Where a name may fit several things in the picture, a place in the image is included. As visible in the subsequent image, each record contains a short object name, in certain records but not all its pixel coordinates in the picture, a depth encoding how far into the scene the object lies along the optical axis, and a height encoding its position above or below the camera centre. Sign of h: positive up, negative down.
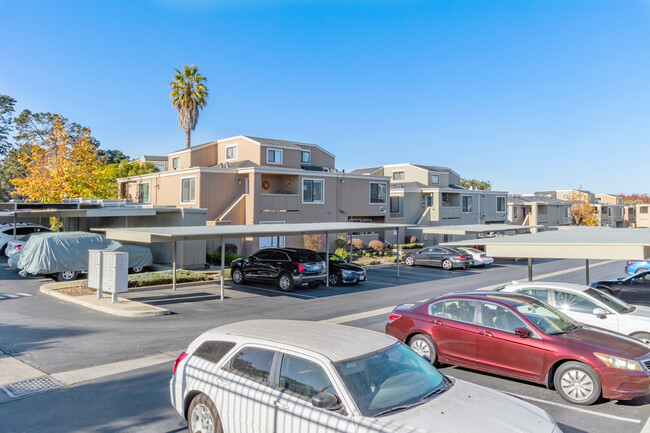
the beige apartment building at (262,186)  29.23 +2.28
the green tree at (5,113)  53.78 +12.39
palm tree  41.56 +11.19
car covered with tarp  18.33 -1.35
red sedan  6.97 -2.12
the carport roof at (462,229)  24.17 -0.54
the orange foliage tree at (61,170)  30.95 +3.31
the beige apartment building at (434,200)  43.59 +1.95
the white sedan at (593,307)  9.41 -1.92
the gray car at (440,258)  28.42 -2.50
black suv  19.09 -2.13
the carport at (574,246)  10.63 -0.68
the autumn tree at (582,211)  66.81 +1.31
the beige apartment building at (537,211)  61.03 +1.22
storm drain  7.57 -2.90
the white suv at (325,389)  4.19 -1.76
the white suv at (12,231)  28.02 -0.83
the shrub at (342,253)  29.42 -2.25
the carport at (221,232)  15.30 -0.50
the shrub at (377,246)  34.22 -2.03
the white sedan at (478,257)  29.92 -2.51
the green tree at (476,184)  77.28 +6.10
